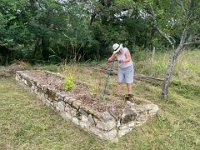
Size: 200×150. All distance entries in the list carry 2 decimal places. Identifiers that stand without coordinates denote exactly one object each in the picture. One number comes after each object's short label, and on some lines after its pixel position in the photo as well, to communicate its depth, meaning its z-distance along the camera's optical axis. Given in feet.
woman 9.72
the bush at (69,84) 9.75
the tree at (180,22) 9.91
